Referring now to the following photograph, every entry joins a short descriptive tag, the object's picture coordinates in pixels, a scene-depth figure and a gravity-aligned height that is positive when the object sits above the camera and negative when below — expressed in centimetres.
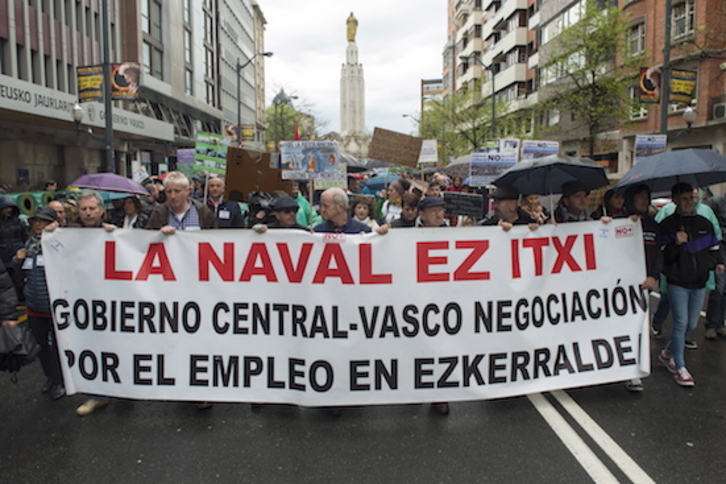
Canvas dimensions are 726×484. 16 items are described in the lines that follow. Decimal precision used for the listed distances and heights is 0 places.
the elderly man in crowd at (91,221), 436 -11
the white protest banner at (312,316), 418 -83
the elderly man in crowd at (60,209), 592 -2
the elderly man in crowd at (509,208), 504 -1
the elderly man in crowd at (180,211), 497 -4
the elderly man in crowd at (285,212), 493 -4
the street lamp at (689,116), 1739 +278
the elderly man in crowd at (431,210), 492 -3
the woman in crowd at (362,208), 722 -1
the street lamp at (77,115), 1877 +310
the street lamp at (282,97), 4588 +965
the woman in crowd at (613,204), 634 +2
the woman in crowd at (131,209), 771 -2
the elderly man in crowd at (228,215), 722 -10
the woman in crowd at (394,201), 805 +8
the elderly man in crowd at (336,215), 465 -7
